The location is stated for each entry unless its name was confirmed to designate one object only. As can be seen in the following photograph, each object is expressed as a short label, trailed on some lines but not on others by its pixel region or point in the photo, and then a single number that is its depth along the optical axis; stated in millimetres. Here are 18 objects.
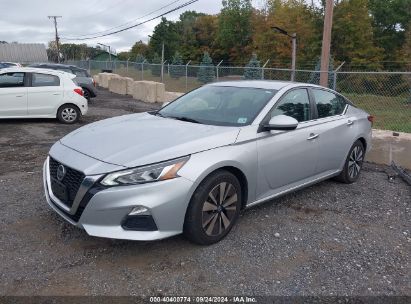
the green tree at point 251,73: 19936
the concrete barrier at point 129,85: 20856
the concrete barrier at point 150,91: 17609
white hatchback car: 10391
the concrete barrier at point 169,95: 16722
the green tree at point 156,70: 23303
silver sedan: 3424
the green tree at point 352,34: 42688
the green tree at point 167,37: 69375
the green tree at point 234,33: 64406
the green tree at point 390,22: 49938
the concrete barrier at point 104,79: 26344
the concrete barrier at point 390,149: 7226
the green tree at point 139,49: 81812
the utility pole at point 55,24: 70269
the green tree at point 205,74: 17547
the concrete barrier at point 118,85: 22062
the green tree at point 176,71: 19692
